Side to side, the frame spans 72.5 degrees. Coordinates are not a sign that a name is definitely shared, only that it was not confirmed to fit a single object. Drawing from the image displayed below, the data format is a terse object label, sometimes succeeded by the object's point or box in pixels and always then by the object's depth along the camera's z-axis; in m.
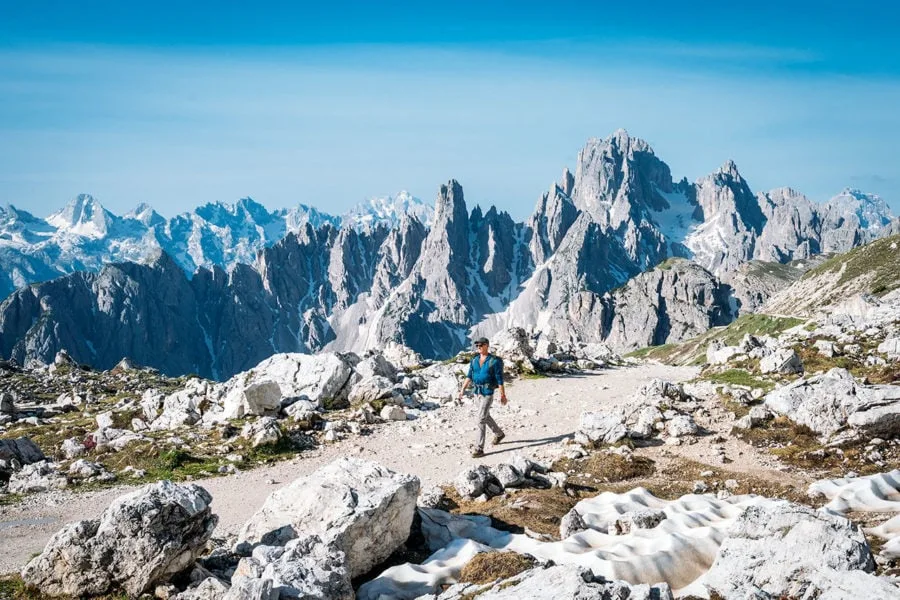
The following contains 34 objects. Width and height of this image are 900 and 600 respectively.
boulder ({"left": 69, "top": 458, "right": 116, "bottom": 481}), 19.93
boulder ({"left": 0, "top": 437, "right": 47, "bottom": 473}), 20.42
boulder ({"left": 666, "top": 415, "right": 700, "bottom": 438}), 22.03
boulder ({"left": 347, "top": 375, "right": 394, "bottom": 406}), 29.78
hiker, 21.22
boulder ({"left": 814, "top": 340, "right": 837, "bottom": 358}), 33.75
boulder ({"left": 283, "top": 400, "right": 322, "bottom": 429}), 26.17
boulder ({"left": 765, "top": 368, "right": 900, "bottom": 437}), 18.94
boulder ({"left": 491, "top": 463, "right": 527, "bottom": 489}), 16.67
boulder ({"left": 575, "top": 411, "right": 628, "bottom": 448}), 21.72
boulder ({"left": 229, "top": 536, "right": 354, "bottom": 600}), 8.77
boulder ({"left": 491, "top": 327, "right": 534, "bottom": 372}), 40.22
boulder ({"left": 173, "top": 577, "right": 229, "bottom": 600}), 9.59
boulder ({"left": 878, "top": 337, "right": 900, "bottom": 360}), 30.12
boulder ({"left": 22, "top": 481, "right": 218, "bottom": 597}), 10.12
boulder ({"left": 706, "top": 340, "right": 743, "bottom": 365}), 42.81
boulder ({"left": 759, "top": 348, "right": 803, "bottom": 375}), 31.58
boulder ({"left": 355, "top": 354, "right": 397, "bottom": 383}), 33.17
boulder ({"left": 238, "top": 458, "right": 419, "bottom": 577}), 11.19
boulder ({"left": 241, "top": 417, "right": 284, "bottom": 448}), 23.20
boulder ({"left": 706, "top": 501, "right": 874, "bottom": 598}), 8.27
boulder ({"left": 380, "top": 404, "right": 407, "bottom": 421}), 27.95
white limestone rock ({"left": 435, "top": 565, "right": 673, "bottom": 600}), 7.54
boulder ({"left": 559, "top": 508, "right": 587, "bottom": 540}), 12.45
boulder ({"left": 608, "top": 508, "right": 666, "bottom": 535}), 12.20
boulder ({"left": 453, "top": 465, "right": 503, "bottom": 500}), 16.06
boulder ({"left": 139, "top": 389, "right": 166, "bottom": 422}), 31.94
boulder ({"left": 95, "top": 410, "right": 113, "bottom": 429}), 30.72
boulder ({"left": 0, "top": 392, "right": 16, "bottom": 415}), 36.94
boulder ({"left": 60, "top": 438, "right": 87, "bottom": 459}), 23.41
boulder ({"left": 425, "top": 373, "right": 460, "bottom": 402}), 32.84
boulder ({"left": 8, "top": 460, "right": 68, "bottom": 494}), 18.75
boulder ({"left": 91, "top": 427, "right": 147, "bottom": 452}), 23.78
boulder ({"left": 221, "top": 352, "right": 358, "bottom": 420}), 28.27
